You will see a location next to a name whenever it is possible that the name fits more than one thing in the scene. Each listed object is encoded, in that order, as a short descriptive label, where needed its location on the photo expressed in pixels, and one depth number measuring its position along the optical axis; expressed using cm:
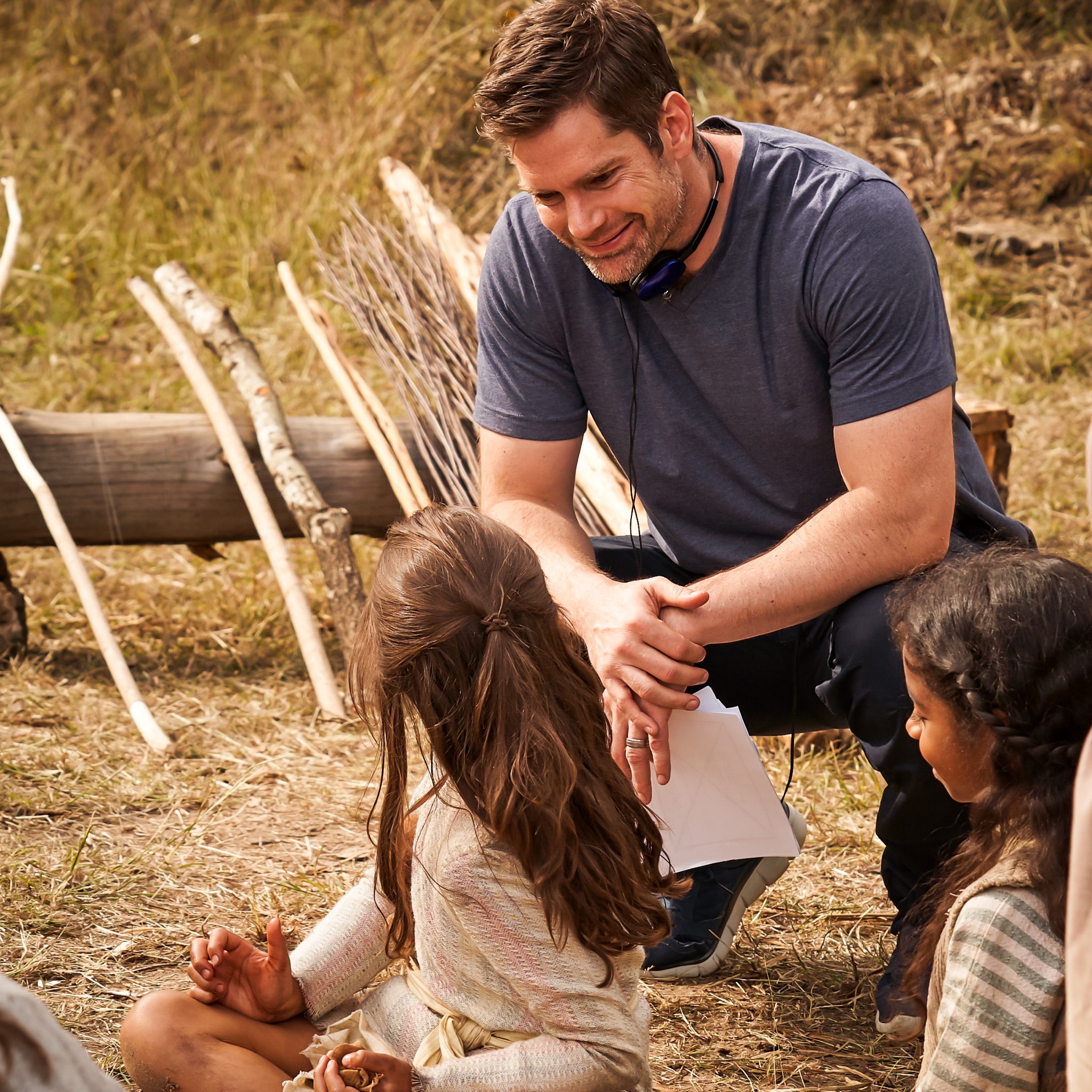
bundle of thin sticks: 730
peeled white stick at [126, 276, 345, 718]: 687
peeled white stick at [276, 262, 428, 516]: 720
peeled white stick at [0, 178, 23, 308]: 764
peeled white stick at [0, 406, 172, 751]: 640
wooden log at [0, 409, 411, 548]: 730
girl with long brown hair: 284
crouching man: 388
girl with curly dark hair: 265
